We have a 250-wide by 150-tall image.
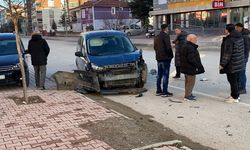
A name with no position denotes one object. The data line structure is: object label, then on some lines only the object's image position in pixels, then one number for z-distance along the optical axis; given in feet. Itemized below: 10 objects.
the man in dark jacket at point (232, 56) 28.14
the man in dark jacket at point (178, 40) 40.04
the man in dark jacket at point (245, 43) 31.24
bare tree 31.96
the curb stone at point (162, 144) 18.49
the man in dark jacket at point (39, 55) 38.19
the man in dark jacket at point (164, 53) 33.42
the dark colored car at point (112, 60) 34.96
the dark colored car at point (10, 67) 39.12
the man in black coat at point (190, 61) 30.25
